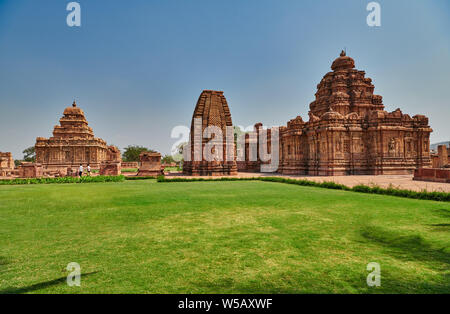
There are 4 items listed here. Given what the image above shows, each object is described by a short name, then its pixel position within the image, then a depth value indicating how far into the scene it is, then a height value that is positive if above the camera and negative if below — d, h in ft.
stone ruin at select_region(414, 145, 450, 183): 41.65 -2.47
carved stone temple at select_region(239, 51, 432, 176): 69.87 +4.99
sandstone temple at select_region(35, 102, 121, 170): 130.00 +8.59
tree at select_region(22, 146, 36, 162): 212.31 +8.91
